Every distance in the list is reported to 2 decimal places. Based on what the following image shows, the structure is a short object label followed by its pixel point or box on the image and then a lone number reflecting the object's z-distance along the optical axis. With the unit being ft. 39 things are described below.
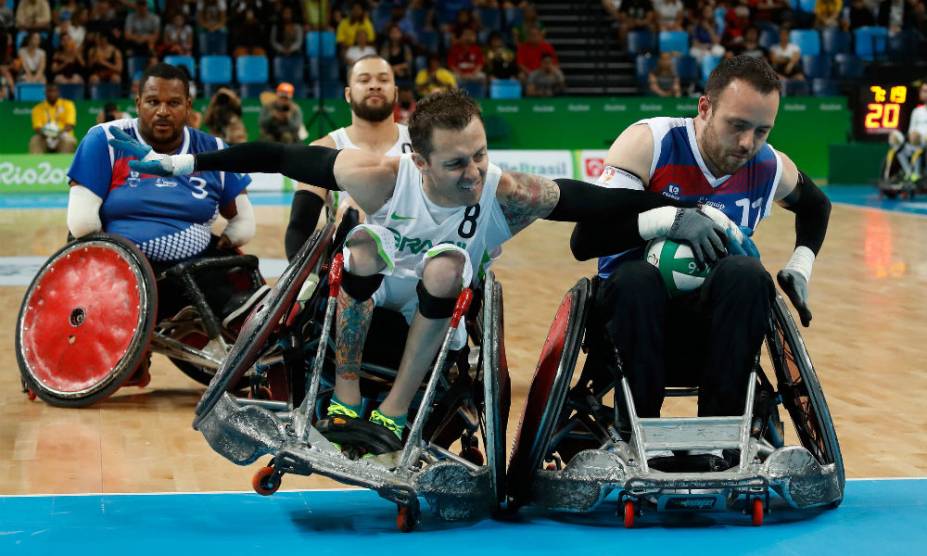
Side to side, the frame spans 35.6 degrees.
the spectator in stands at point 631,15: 83.56
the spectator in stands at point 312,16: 76.79
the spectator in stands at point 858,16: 85.66
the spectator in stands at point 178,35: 74.13
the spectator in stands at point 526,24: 79.36
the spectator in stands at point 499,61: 77.97
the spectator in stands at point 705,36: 81.61
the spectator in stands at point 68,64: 72.49
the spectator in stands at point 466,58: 77.00
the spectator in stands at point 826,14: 85.46
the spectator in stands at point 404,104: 65.62
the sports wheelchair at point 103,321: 21.09
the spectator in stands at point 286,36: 75.49
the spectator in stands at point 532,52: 79.46
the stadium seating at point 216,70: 74.13
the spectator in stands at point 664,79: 78.84
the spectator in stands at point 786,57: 81.10
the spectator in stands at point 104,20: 73.36
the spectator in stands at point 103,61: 72.54
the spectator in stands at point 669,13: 84.02
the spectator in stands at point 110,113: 64.59
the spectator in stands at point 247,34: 75.61
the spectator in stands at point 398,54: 74.74
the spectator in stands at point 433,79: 72.28
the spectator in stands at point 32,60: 71.67
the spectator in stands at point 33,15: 72.79
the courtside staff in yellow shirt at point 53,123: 69.41
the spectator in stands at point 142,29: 73.46
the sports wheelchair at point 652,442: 13.74
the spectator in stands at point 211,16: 75.87
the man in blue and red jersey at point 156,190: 21.86
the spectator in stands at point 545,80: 78.02
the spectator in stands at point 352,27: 75.56
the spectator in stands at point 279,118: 66.08
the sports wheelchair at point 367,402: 13.93
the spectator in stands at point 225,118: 60.13
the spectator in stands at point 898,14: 85.40
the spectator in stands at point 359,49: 74.43
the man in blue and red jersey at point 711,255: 14.40
